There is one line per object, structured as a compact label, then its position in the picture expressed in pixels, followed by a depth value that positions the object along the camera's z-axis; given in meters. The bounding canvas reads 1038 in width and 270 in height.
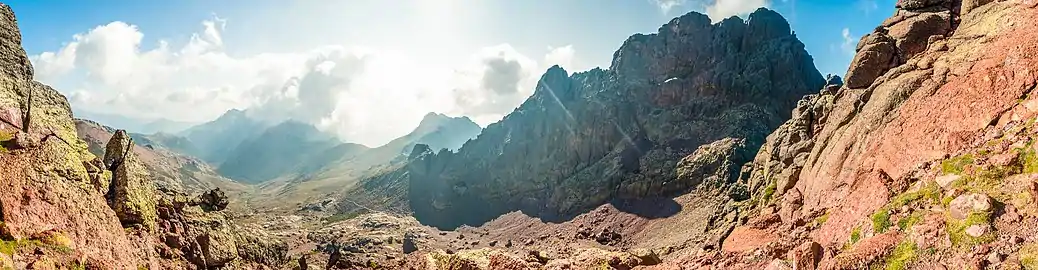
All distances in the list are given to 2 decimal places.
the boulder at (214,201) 70.88
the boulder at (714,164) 128.76
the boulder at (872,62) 42.88
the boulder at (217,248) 48.34
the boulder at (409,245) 146.38
